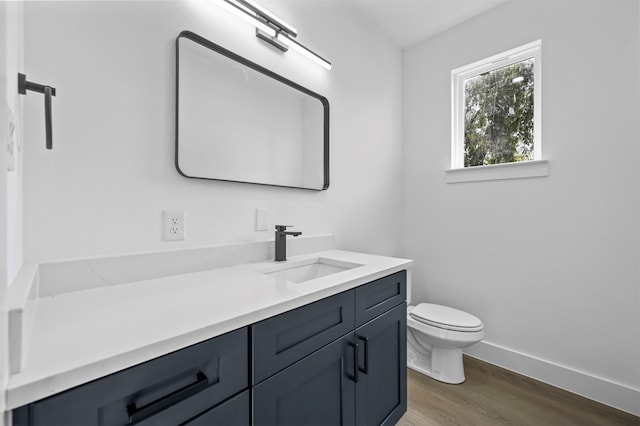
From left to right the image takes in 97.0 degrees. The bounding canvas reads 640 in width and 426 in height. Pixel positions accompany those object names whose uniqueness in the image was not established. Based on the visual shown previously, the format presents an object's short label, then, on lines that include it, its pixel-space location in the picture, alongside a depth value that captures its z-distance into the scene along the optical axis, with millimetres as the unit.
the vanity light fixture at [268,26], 1263
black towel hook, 689
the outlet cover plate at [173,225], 1086
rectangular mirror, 1165
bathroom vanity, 491
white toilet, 1723
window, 1946
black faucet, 1377
